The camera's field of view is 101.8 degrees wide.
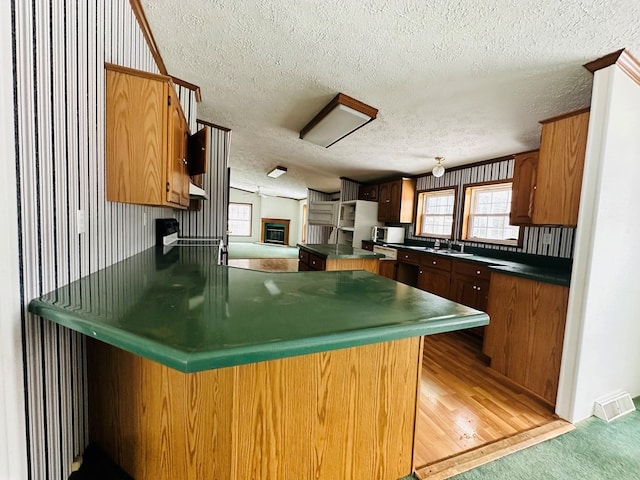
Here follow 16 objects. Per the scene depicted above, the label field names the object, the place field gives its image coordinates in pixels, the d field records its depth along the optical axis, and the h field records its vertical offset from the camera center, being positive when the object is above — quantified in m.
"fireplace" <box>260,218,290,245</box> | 11.47 -0.47
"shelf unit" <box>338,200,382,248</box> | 5.38 +0.10
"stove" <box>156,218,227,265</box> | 2.63 -0.29
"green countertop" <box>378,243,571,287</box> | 1.86 -0.34
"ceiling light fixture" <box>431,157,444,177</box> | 3.45 +0.76
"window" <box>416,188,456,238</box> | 4.23 +0.25
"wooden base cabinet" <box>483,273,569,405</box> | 1.85 -0.78
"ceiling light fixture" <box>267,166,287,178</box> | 5.74 +1.12
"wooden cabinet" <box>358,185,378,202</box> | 5.71 +0.73
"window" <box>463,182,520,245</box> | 3.40 +0.21
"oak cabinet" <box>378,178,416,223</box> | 4.81 +0.49
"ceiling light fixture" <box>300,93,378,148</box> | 2.33 +1.02
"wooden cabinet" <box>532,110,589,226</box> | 1.76 +0.46
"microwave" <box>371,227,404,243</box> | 4.89 -0.18
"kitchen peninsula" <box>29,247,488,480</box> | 0.67 -0.55
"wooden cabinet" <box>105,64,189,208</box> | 1.26 +0.39
